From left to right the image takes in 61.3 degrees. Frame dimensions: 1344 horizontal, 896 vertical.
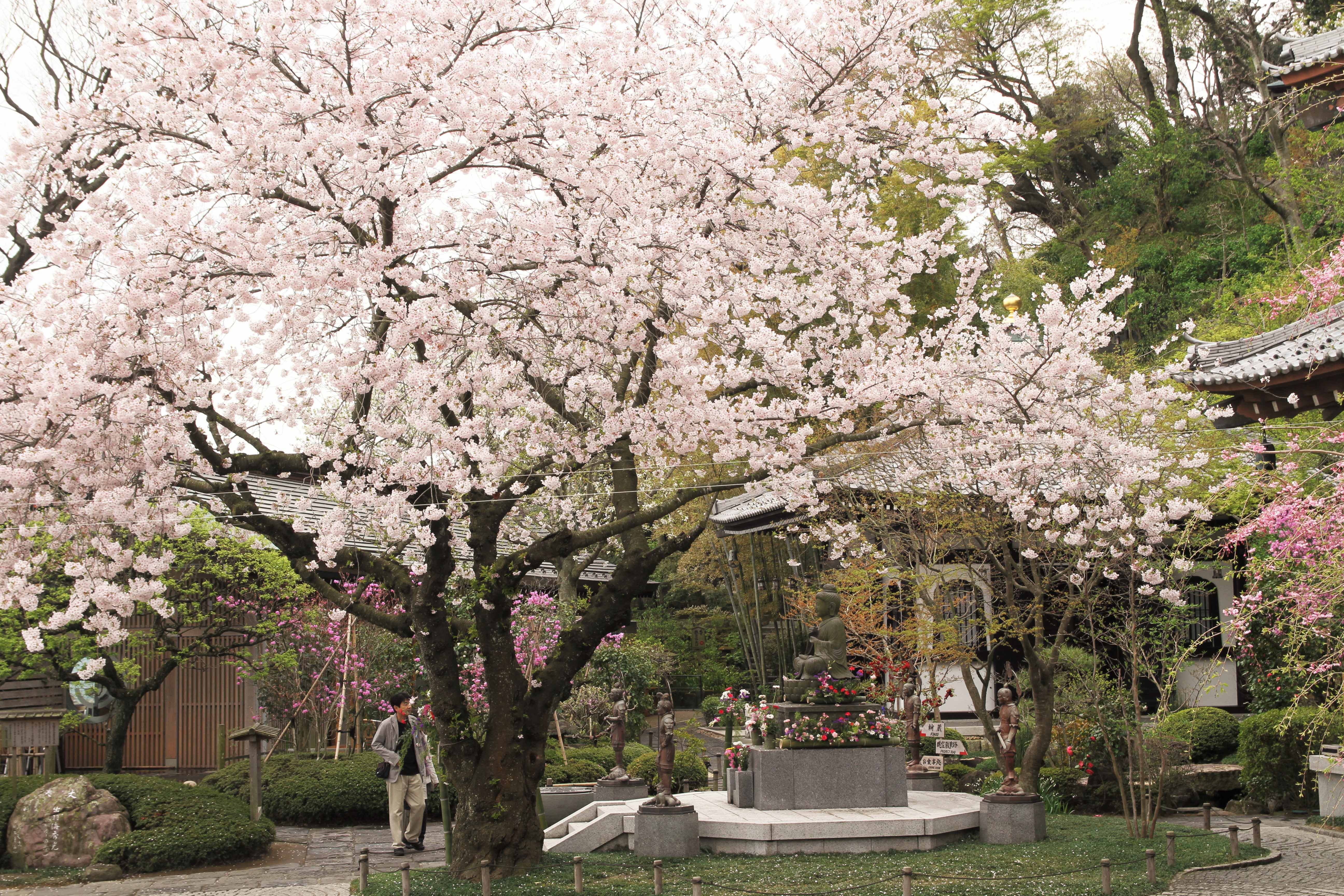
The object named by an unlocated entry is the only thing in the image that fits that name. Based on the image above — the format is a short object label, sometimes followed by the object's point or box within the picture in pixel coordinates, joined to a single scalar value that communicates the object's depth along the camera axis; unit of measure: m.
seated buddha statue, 11.85
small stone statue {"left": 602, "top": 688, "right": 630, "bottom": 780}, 11.66
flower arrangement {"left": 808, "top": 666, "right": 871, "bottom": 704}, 11.41
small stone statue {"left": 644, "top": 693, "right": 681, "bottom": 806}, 10.21
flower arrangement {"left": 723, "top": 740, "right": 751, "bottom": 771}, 11.88
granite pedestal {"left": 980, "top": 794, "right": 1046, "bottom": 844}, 10.72
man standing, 11.42
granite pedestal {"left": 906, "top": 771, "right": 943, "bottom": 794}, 13.24
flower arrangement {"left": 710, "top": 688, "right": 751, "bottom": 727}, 12.95
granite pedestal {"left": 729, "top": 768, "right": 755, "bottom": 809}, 11.42
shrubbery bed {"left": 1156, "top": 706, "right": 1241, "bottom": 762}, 15.26
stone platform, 10.34
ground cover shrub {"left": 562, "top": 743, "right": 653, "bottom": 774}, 15.13
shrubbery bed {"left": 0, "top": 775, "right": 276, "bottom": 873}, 10.84
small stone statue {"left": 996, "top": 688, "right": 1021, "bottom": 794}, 10.97
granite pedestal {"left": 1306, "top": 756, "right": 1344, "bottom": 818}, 11.89
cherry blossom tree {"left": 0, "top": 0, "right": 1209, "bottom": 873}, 7.93
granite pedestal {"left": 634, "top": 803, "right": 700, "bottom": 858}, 10.18
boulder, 10.97
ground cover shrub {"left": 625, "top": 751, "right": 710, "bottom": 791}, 14.14
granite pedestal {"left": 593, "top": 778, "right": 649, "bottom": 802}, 12.09
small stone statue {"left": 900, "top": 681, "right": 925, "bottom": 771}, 13.49
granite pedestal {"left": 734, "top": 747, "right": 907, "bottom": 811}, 11.20
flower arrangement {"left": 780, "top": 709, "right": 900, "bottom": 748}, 11.23
